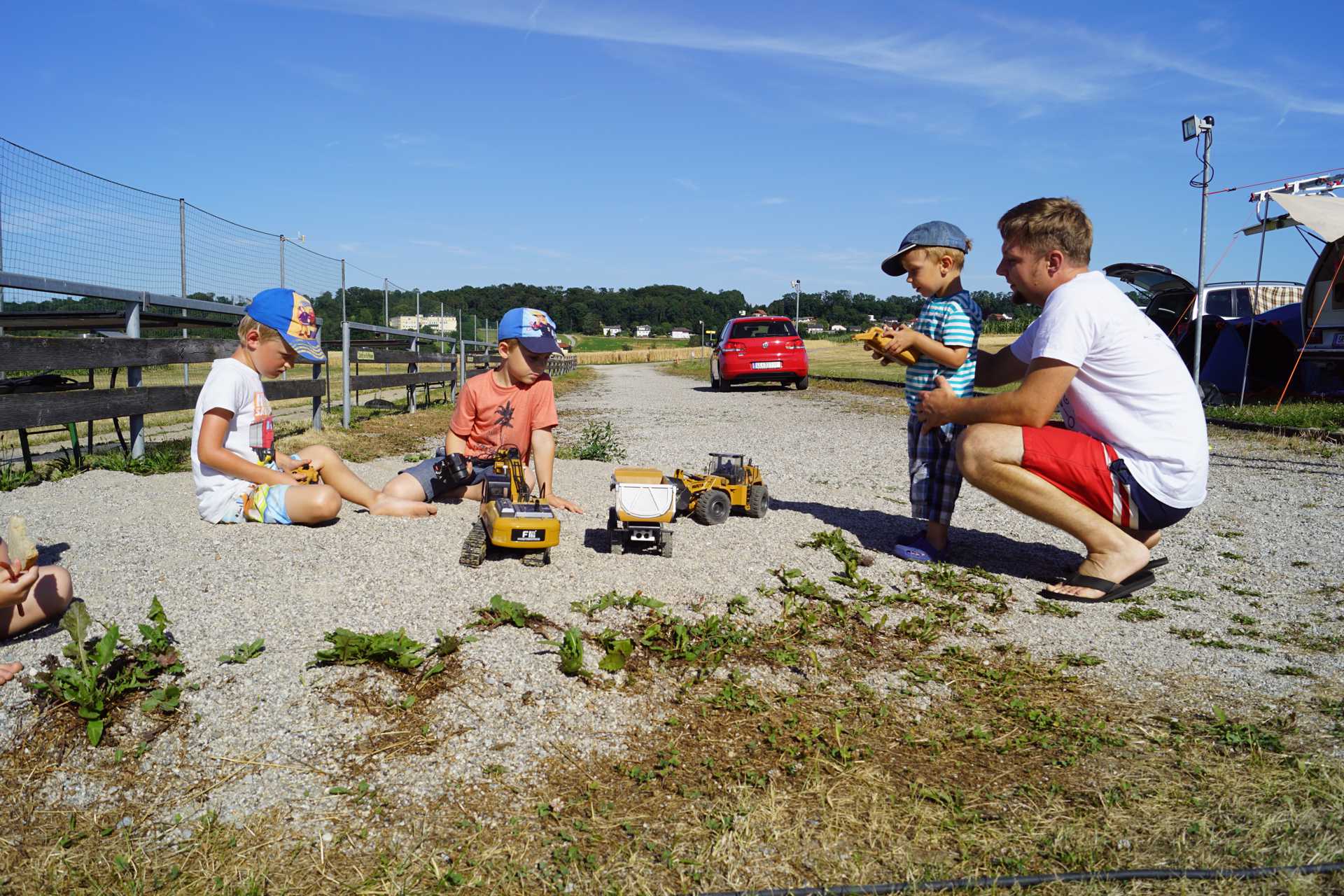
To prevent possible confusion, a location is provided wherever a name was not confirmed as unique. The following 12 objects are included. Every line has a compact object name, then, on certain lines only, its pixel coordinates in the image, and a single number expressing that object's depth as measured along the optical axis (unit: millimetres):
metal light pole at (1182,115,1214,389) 12297
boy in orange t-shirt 5574
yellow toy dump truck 4461
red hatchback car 21047
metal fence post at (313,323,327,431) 11096
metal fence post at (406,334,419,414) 15445
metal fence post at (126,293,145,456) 7445
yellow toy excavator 4109
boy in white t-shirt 4684
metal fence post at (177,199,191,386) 9672
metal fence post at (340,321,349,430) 12336
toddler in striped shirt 4730
